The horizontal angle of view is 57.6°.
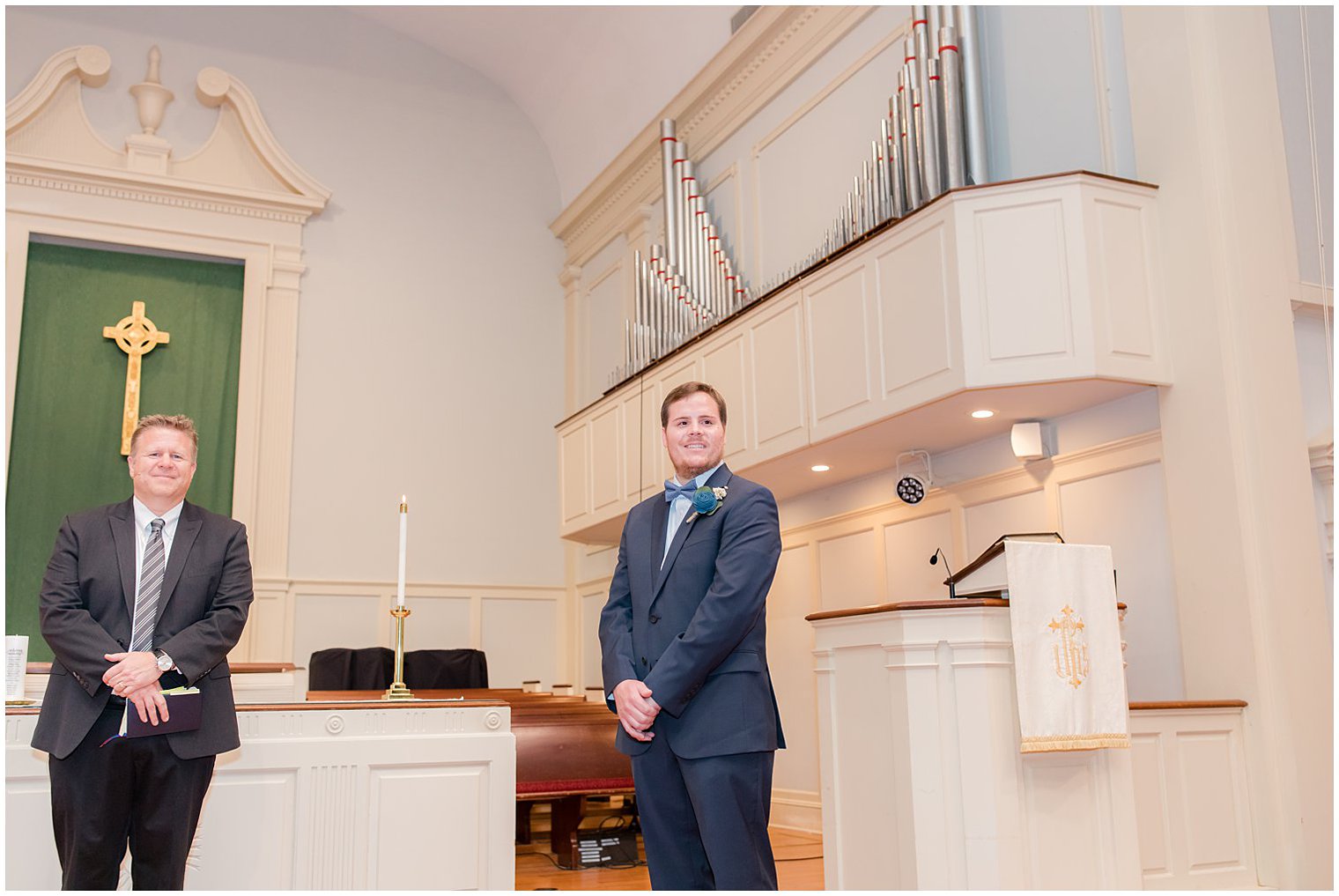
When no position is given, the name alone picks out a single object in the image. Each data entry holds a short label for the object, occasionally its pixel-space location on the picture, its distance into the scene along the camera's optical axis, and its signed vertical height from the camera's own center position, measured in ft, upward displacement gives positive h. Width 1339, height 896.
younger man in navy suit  8.71 +0.10
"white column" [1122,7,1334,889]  15.53 +3.42
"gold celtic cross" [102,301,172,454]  30.45 +8.71
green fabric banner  29.25 +7.69
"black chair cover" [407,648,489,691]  31.07 +0.45
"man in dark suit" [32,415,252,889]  9.48 +0.27
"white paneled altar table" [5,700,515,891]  11.51 -1.11
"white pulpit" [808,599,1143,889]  12.35 -1.09
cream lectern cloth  12.57 +0.28
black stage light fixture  21.63 +3.36
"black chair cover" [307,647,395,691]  30.09 +0.44
